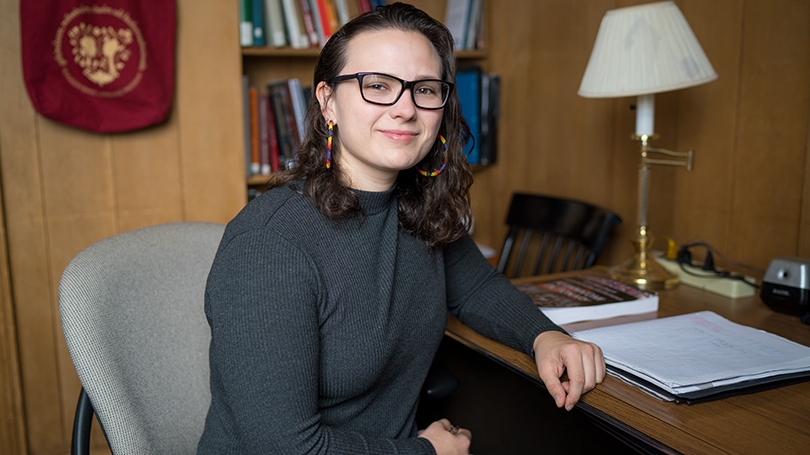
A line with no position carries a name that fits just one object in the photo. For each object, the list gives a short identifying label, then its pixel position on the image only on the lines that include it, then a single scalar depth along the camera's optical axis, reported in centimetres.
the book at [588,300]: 128
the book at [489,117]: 261
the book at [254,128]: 229
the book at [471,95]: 258
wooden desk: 79
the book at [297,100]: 231
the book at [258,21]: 222
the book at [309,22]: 230
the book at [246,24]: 220
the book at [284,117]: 233
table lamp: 143
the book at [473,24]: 264
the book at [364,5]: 244
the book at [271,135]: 234
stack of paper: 91
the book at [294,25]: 227
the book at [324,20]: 231
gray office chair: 98
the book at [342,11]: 234
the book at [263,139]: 232
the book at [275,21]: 226
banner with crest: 188
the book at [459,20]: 263
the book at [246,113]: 226
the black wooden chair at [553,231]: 194
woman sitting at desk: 89
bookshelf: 248
